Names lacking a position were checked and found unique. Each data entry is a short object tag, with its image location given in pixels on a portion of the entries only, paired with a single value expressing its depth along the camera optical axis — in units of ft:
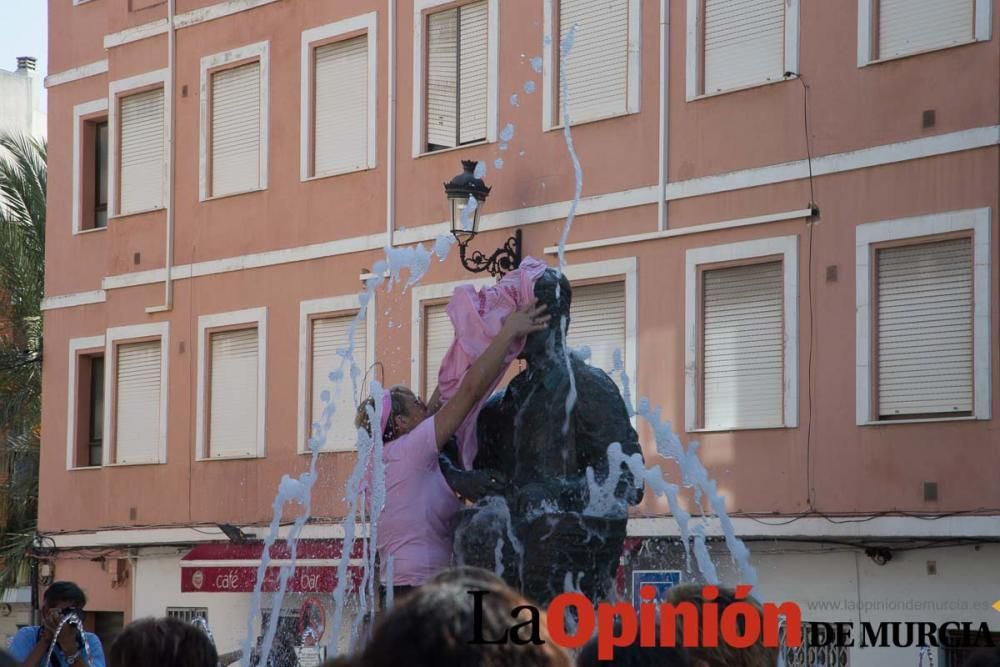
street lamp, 58.65
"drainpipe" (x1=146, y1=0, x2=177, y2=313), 85.40
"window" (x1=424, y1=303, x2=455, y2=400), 72.84
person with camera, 27.09
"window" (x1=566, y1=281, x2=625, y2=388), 67.36
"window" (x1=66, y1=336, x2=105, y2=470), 90.53
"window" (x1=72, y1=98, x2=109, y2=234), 91.56
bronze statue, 25.62
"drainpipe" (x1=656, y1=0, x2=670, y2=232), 65.57
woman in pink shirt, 26.45
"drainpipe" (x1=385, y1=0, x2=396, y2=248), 75.36
